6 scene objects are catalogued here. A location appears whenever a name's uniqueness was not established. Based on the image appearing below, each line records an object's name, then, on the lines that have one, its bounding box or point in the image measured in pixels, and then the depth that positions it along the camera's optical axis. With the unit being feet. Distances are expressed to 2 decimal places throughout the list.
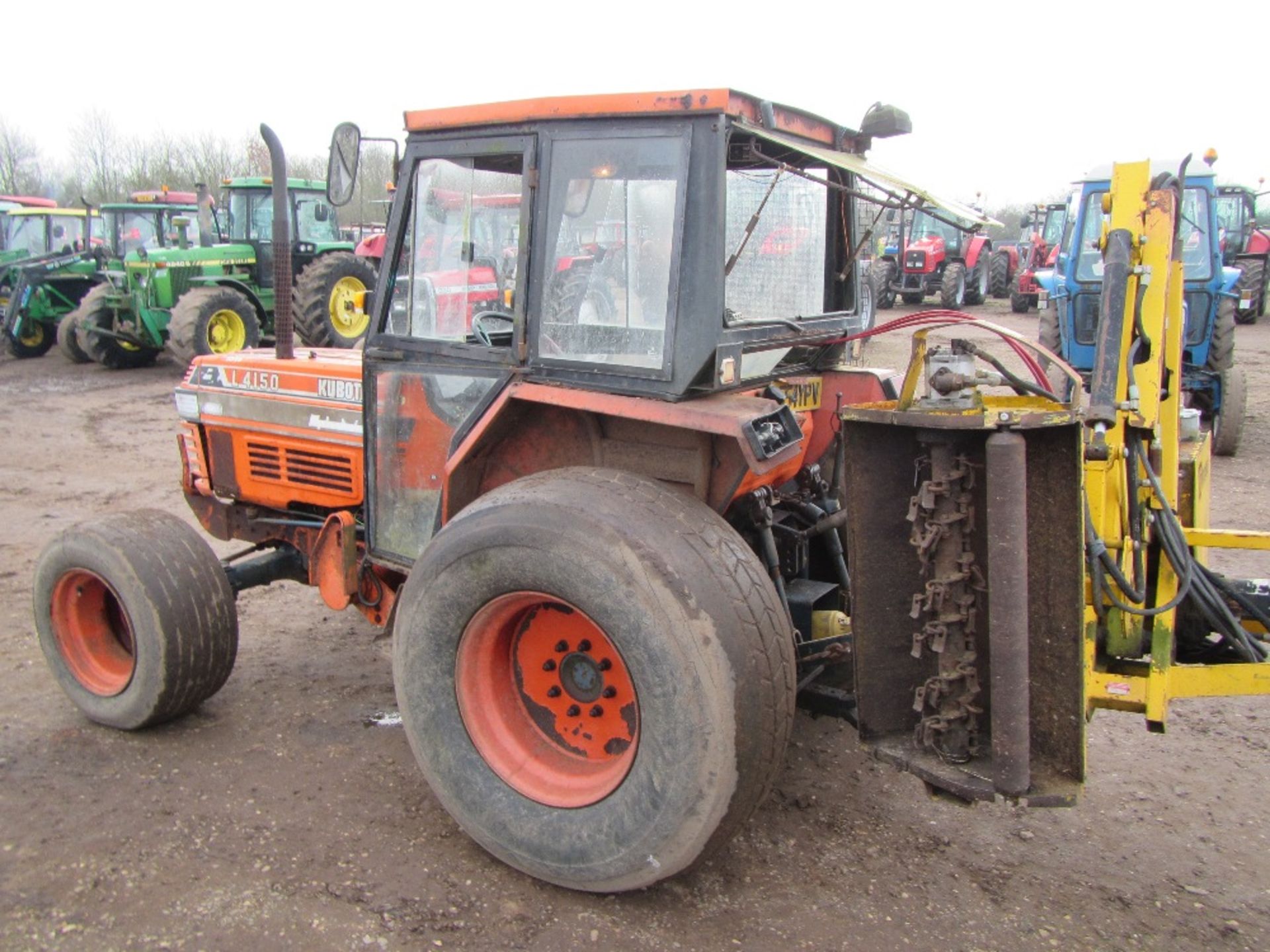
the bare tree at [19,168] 136.40
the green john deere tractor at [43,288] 46.34
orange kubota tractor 8.02
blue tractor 28.53
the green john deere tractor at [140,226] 47.39
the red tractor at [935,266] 69.15
